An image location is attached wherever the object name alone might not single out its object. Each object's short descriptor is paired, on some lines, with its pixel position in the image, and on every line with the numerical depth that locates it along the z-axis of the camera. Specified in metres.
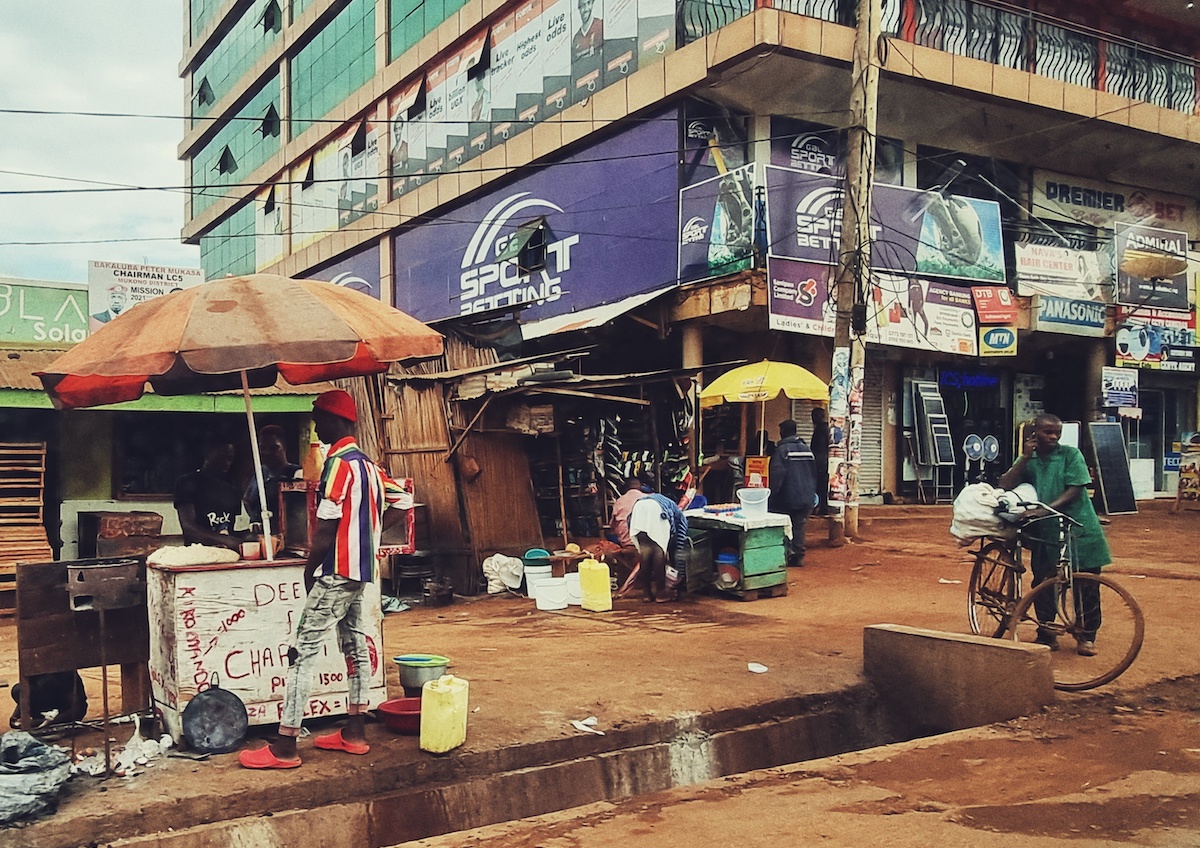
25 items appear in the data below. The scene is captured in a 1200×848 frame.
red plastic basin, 5.61
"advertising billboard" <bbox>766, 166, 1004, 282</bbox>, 15.27
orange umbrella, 5.15
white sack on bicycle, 7.19
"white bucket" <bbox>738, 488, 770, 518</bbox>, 10.98
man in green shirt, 7.20
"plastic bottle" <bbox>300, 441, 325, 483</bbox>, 9.50
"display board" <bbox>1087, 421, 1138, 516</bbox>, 17.84
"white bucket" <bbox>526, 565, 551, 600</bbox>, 11.12
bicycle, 6.95
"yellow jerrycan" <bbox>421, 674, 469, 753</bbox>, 5.24
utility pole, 13.14
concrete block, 6.11
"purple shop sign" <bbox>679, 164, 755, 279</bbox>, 14.85
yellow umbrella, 13.38
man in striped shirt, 5.02
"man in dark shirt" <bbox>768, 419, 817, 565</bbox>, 12.53
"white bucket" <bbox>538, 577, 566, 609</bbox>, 10.70
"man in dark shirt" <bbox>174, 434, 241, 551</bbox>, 6.88
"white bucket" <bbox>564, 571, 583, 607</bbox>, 10.76
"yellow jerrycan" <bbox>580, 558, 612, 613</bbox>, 10.38
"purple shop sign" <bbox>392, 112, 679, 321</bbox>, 16.83
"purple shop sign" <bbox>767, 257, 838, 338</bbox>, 14.81
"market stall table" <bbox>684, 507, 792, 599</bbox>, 10.59
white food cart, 5.34
